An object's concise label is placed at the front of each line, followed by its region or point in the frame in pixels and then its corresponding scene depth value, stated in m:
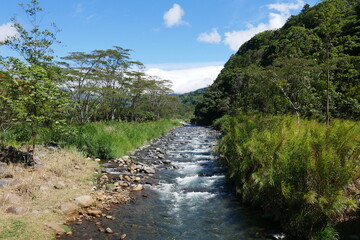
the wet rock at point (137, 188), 8.73
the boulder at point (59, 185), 7.68
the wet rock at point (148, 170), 11.13
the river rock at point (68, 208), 6.27
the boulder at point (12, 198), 5.99
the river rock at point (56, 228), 5.28
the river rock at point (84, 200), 6.82
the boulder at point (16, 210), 5.58
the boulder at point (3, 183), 6.71
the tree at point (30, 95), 7.82
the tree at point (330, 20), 12.07
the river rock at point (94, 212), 6.39
